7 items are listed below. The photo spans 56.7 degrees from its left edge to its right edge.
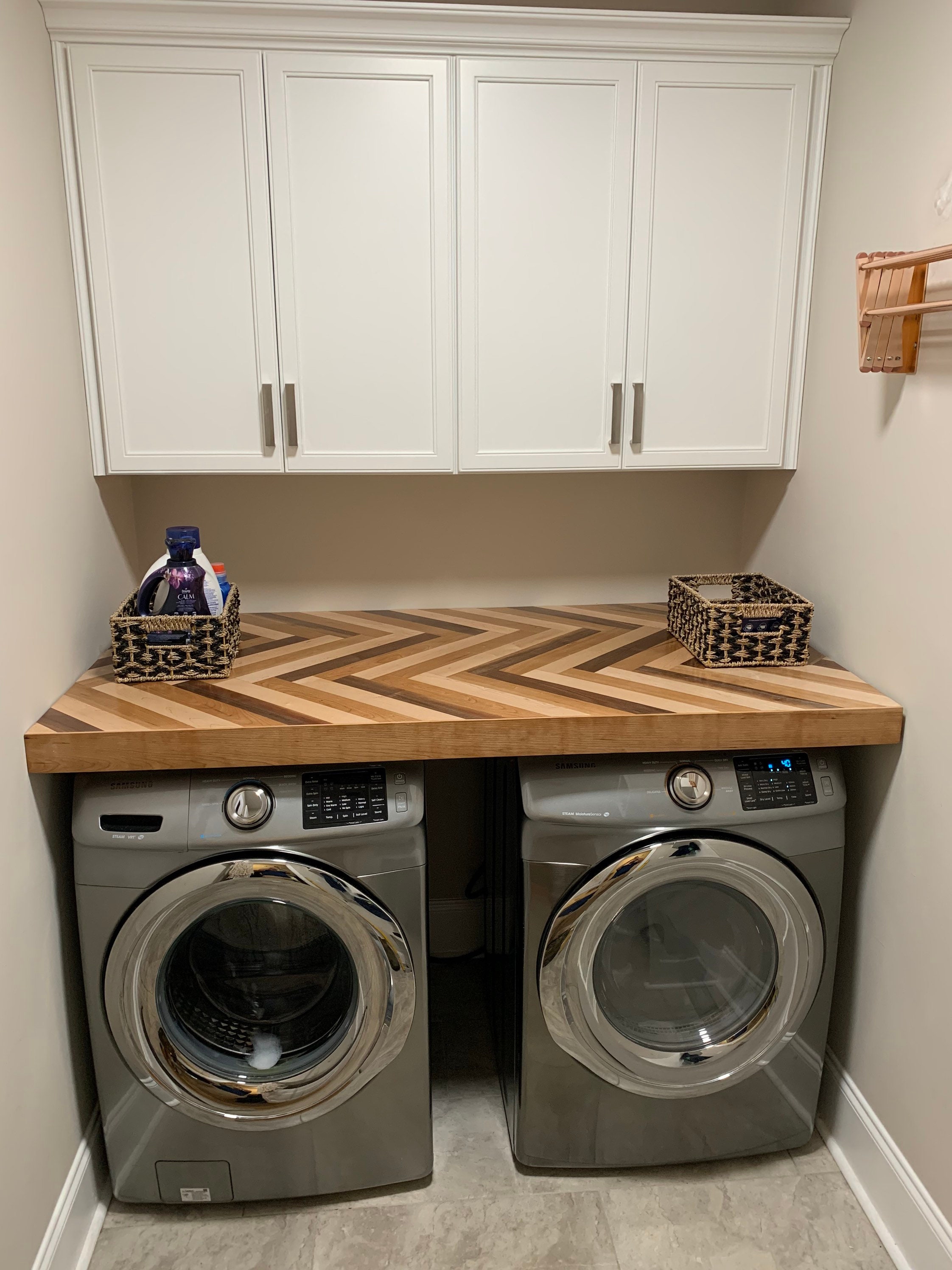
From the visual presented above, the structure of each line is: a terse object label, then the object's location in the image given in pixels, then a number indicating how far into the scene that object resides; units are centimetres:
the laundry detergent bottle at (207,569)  187
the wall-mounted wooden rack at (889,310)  153
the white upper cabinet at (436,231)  179
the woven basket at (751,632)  188
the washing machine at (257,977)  161
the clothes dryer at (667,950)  168
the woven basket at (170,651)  179
